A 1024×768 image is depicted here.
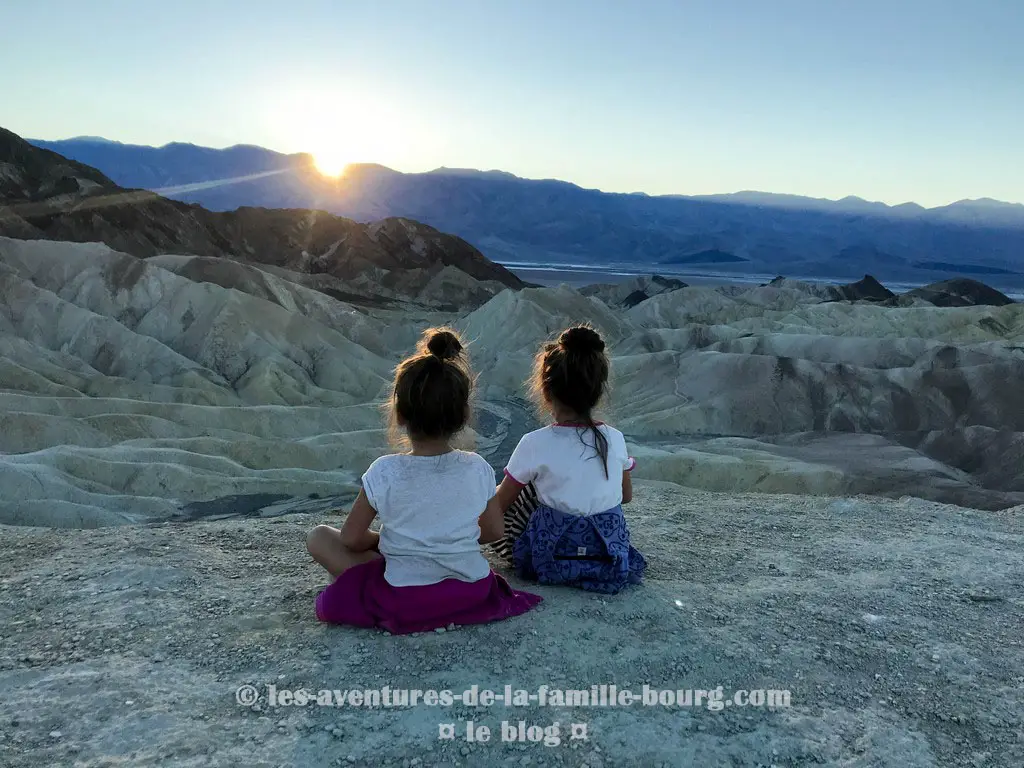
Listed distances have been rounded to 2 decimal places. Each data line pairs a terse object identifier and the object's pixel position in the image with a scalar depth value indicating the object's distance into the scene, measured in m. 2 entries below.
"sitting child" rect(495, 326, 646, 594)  3.93
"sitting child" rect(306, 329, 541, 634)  3.45
